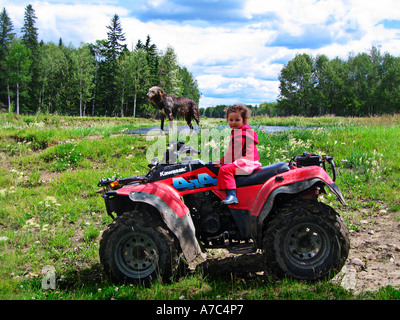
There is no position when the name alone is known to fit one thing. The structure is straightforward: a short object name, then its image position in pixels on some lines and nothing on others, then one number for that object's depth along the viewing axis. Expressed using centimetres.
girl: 392
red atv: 378
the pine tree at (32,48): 6063
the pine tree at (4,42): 5675
